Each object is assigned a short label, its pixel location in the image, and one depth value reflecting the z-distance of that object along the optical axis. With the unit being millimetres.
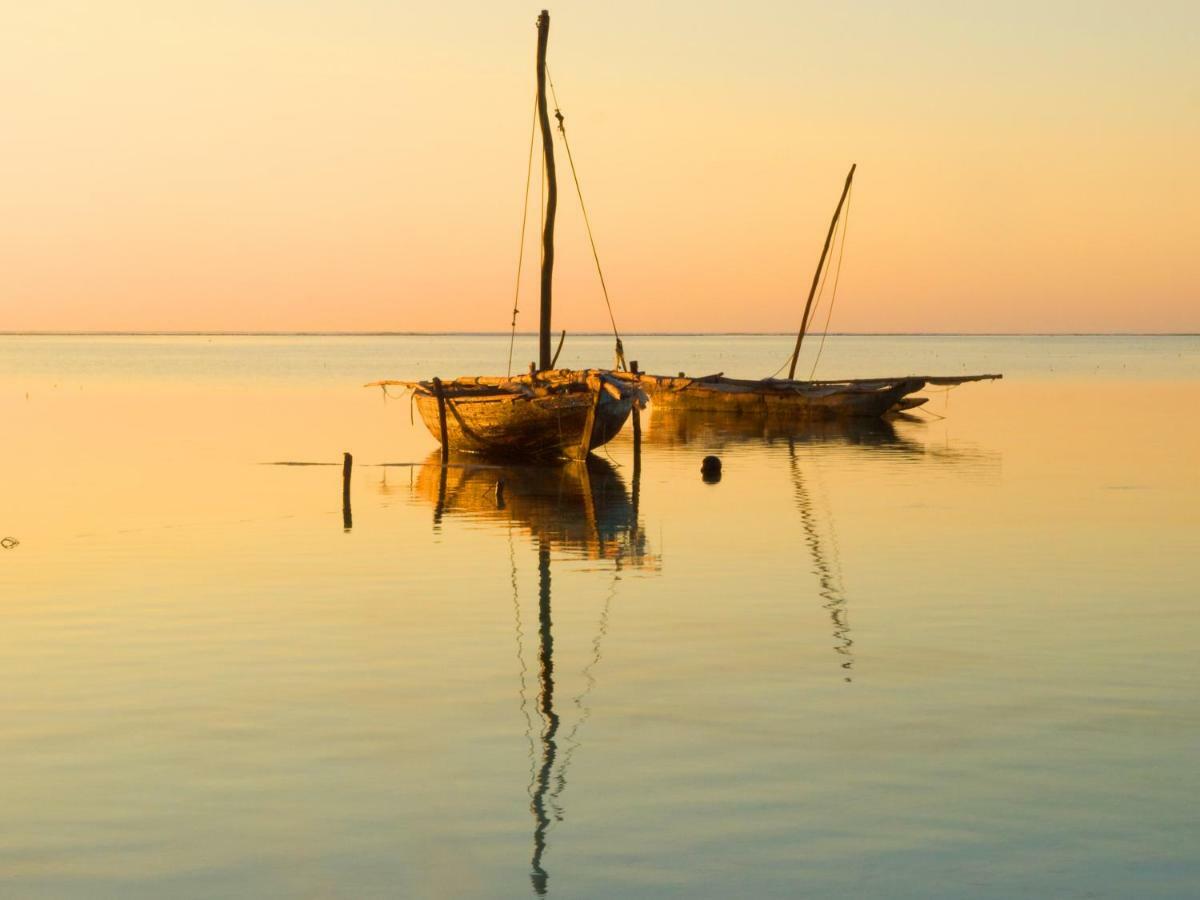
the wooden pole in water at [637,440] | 37706
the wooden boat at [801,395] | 54750
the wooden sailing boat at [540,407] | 37562
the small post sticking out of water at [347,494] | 26966
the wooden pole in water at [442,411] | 38609
